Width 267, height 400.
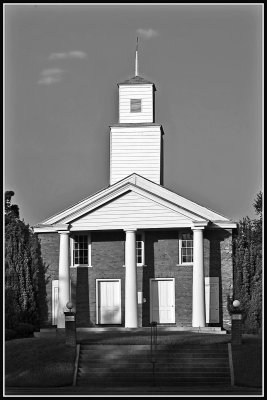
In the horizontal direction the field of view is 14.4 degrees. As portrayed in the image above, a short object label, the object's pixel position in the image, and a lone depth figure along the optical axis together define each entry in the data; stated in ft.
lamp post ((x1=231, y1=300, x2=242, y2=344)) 132.05
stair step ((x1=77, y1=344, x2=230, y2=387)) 122.52
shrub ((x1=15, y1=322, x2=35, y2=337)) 157.07
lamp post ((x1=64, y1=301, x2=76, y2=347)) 133.08
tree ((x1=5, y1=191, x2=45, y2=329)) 162.30
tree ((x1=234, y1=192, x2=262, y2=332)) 158.30
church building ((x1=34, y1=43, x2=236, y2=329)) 157.17
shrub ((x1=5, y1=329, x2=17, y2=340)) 152.34
